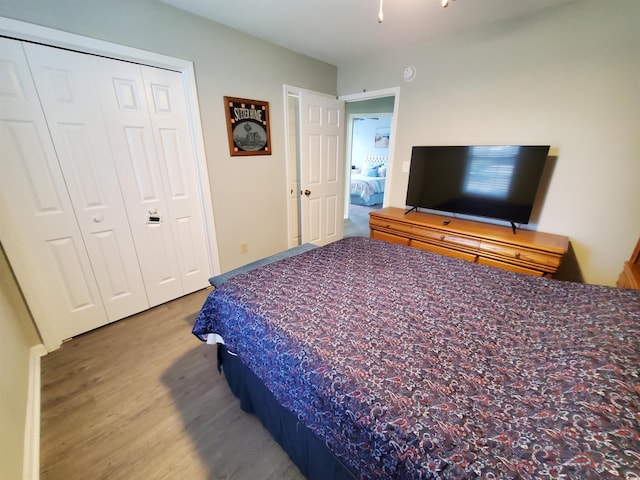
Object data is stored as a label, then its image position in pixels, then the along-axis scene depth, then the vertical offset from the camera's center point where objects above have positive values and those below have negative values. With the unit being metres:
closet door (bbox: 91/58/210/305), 1.84 -0.12
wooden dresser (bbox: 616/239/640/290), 1.46 -0.67
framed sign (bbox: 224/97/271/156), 2.37 +0.28
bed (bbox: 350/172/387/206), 5.98 -0.79
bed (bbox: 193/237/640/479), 0.60 -0.67
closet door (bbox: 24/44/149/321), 1.59 -0.11
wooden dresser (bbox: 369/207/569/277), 1.92 -0.70
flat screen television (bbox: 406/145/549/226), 2.07 -0.19
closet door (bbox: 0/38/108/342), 1.49 -0.40
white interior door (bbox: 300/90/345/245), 2.97 -0.12
